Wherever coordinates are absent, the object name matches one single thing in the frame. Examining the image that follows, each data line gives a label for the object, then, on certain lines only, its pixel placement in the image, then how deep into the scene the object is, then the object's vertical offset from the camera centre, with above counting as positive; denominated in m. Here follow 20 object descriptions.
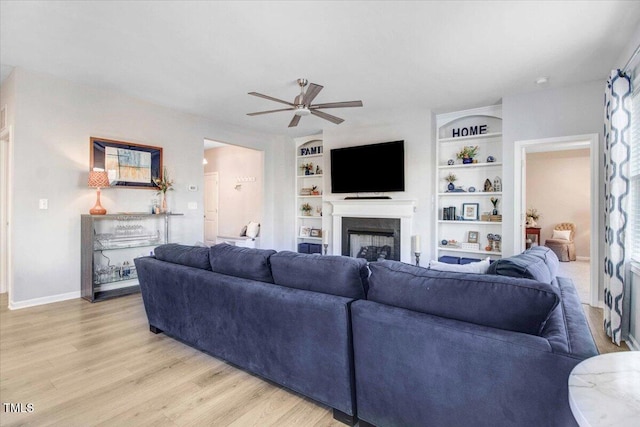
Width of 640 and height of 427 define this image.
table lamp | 3.88 +0.37
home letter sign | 4.96 +1.26
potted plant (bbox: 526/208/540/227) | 7.65 -0.15
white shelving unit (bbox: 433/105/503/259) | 4.86 +0.60
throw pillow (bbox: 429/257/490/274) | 1.79 -0.32
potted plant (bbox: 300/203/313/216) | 6.72 +0.06
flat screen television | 5.21 +0.74
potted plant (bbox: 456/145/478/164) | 4.99 +0.90
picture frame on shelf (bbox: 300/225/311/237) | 6.64 -0.40
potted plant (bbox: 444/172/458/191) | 5.15 +0.52
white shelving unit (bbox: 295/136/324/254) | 6.56 +0.55
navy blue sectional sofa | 1.21 -0.56
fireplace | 5.09 -0.27
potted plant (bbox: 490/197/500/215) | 4.85 +0.10
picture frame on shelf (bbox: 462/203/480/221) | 5.01 +0.00
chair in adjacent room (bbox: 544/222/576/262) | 6.95 -0.68
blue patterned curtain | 2.77 +0.15
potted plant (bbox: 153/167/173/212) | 4.66 +0.40
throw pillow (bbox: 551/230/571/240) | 7.13 -0.53
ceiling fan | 3.32 +1.21
